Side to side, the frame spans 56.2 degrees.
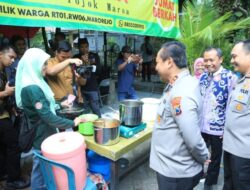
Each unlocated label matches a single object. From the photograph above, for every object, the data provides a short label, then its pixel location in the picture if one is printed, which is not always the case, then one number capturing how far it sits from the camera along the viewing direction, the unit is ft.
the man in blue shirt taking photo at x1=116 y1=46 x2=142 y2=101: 13.00
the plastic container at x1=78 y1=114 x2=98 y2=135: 7.21
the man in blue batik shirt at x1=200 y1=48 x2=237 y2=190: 7.97
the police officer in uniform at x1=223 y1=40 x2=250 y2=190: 6.39
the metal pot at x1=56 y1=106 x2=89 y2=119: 7.46
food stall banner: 7.33
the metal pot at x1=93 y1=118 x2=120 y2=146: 6.35
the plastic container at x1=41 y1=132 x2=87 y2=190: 5.73
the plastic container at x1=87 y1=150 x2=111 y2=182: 7.32
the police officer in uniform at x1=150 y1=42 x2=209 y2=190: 4.68
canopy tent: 18.76
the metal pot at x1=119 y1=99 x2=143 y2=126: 7.08
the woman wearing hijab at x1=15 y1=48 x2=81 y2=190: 6.19
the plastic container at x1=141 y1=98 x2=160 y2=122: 8.71
